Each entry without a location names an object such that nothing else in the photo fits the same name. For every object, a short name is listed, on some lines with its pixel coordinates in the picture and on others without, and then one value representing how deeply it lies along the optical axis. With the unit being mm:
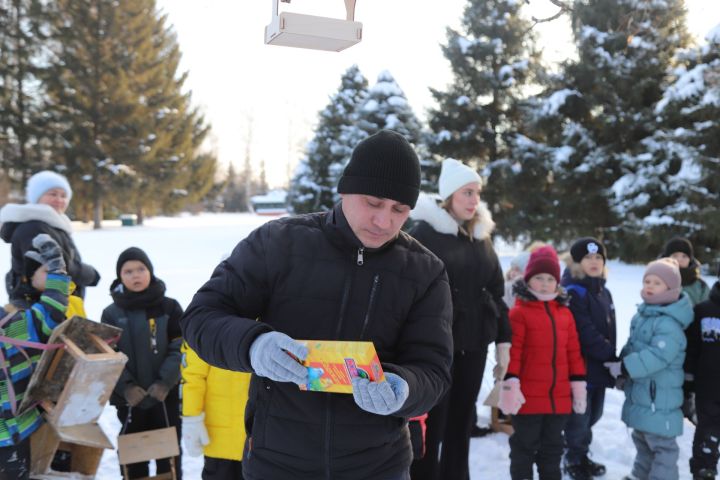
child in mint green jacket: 3590
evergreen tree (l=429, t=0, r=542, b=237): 18016
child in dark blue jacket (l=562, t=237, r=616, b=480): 3898
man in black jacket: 1645
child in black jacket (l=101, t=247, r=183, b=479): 3566
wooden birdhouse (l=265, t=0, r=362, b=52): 2564
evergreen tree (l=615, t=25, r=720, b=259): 12656
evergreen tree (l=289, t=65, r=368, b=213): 25781
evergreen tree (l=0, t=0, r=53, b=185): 25609
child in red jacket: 3561
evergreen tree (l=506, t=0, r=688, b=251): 14938
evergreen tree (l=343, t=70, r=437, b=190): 19859
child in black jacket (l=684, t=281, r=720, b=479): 3670
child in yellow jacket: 2881
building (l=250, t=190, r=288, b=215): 51656
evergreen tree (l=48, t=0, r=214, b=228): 26594
